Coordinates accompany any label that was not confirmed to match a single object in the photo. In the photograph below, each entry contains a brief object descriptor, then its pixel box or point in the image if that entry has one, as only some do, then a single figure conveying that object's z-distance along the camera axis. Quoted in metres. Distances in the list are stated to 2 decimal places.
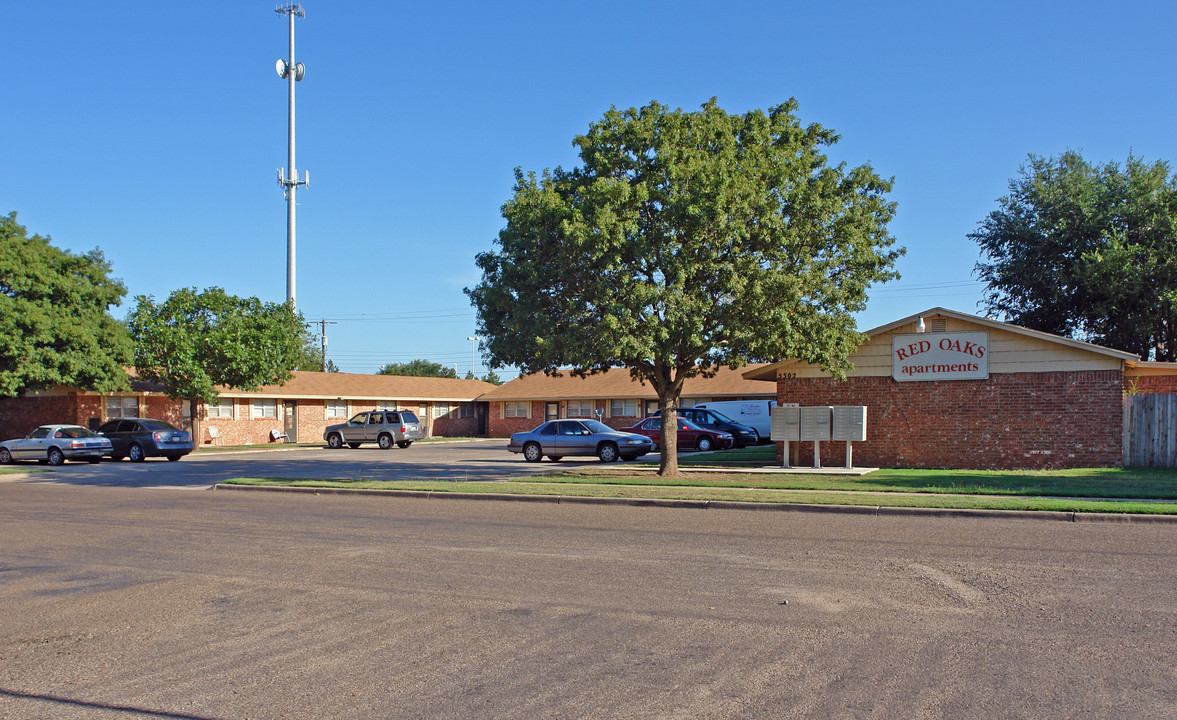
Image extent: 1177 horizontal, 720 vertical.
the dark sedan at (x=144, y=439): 31.48
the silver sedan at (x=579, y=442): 28.05
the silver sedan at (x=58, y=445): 30.50
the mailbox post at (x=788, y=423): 22.89
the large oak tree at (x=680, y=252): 17.72
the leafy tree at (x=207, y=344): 37.31
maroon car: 32.97
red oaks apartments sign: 21.84
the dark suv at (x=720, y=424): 34.91
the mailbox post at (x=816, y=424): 22.52
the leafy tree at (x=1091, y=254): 31.39
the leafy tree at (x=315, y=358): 86.97
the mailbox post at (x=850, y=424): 21.97
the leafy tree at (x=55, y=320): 31.44
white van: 39.47
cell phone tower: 46.03
